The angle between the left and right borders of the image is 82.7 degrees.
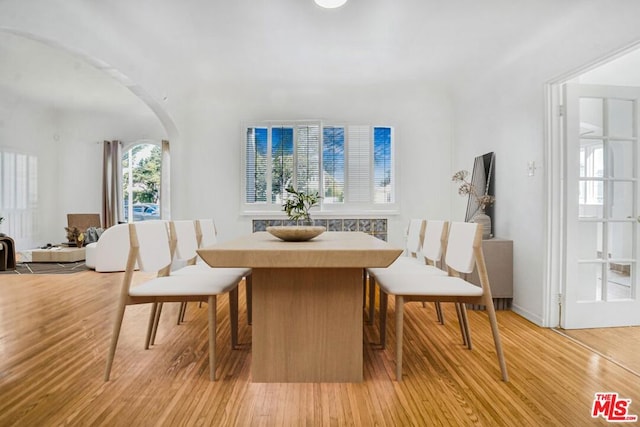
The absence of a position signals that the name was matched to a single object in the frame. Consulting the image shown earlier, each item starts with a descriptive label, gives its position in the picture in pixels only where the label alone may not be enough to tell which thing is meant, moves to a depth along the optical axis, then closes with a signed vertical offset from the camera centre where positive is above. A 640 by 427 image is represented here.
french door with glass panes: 2.87 +0.00
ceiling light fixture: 2.60 +1.49
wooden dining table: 1.92 -0.61
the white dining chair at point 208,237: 3.03 -0.25
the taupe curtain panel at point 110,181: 8.24 +0.65
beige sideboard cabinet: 3.31 -0.51
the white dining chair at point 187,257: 2.47 -0.37
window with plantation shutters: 4.91 +0.63
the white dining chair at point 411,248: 2.91 -0.34
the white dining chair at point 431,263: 2.43 -0.43
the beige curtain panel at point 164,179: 8.18 +0.68
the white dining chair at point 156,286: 1.94 -0.43
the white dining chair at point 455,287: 1.96 -0.43
